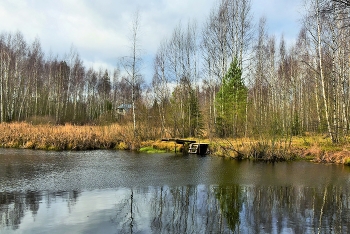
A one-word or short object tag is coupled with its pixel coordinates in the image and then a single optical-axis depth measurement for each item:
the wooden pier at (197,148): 23.27
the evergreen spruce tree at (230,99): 26.73
